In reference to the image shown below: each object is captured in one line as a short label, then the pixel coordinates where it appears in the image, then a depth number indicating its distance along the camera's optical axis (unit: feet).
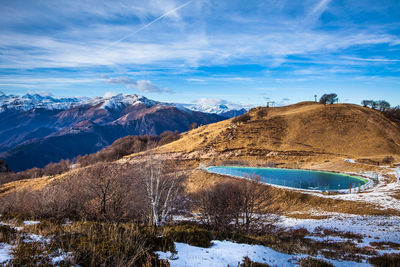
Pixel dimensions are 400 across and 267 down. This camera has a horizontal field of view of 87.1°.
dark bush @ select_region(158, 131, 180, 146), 367.37
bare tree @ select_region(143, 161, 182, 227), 48.85
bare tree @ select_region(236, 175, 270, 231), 54.08
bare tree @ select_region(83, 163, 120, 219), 61.29
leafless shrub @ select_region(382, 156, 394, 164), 156.87
